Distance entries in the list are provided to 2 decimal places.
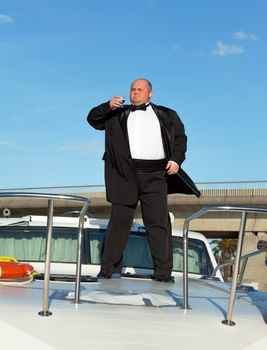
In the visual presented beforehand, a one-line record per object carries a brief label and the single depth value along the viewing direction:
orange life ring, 3.98
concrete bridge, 30.23
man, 4.80
